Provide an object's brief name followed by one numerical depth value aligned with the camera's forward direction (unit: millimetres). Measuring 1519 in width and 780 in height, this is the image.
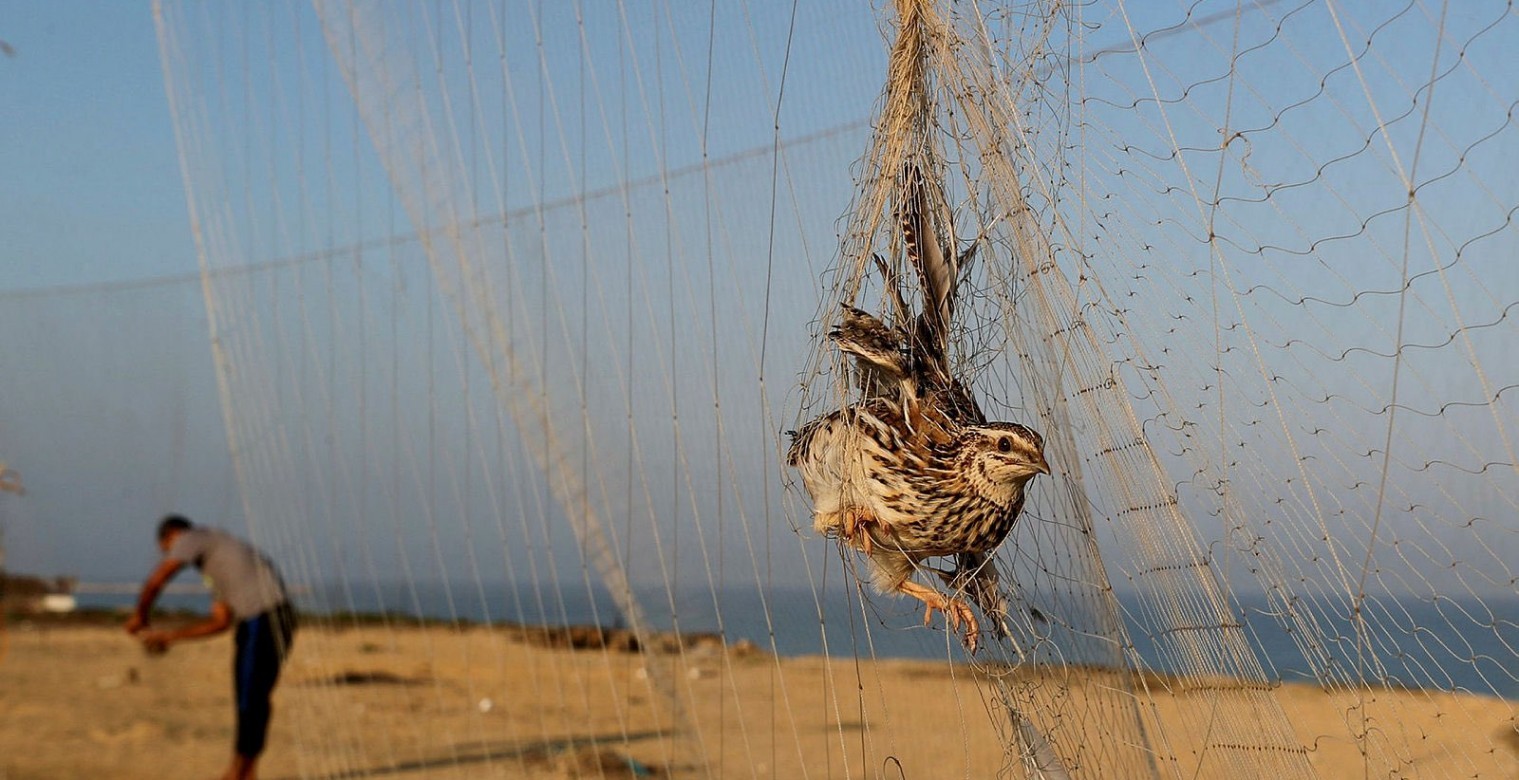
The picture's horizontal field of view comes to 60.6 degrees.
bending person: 5469
